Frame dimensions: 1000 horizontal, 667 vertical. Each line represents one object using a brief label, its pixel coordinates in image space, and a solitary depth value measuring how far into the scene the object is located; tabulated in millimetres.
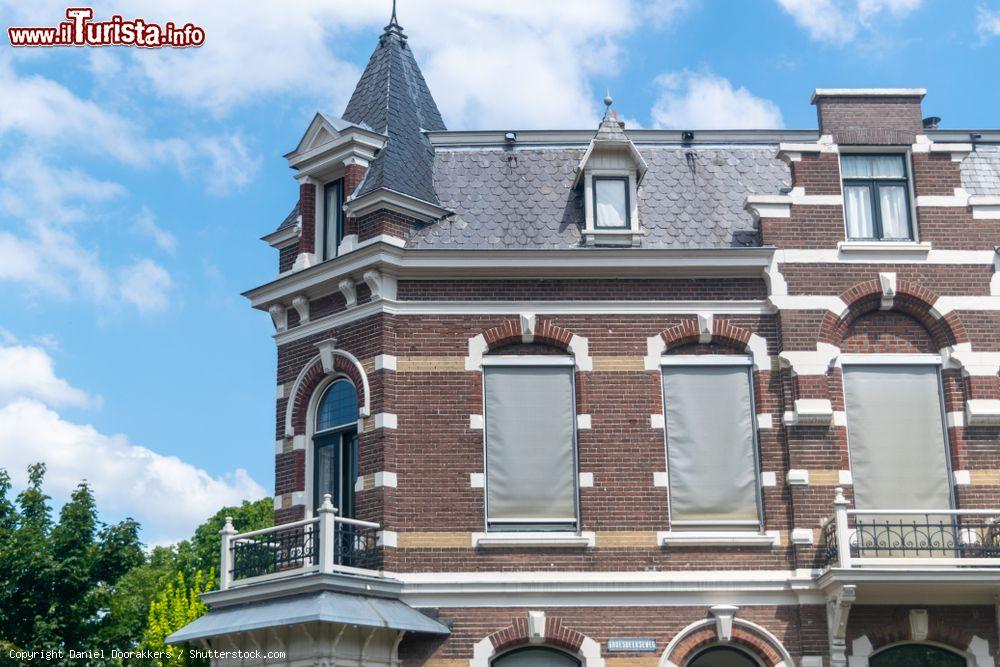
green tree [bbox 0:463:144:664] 30922
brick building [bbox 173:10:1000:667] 18578
